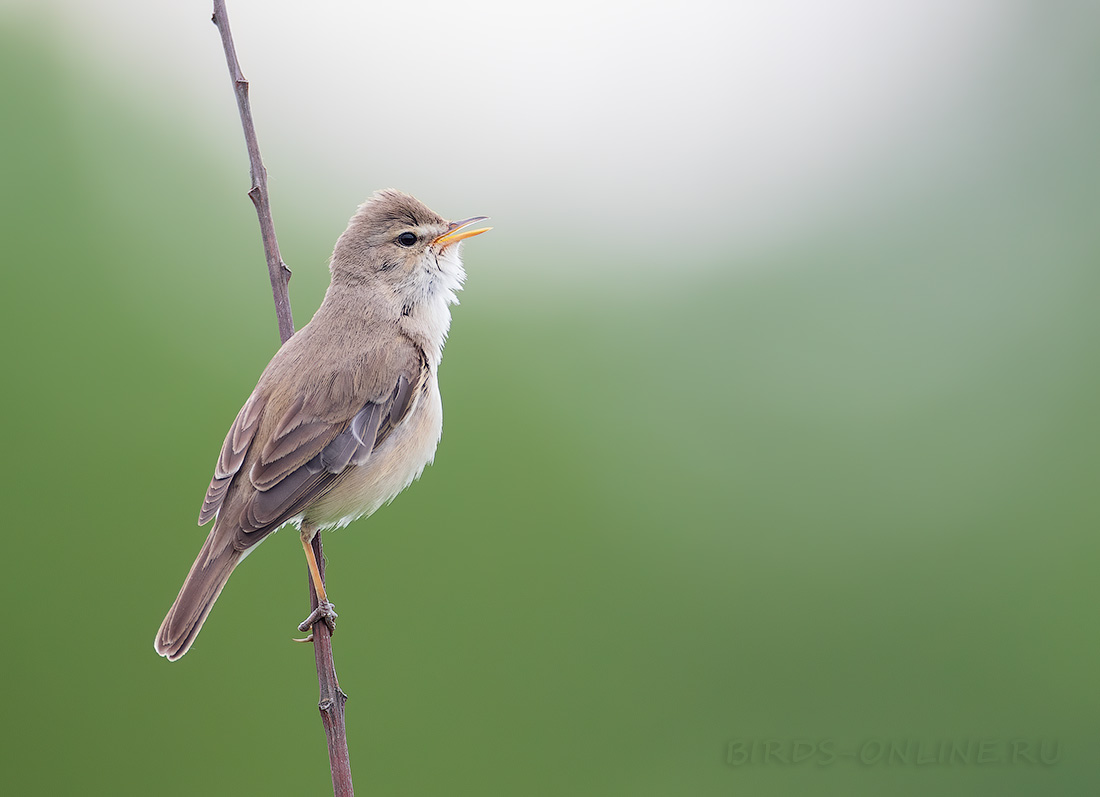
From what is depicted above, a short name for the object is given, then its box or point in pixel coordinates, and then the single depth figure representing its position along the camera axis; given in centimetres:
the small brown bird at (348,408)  635
